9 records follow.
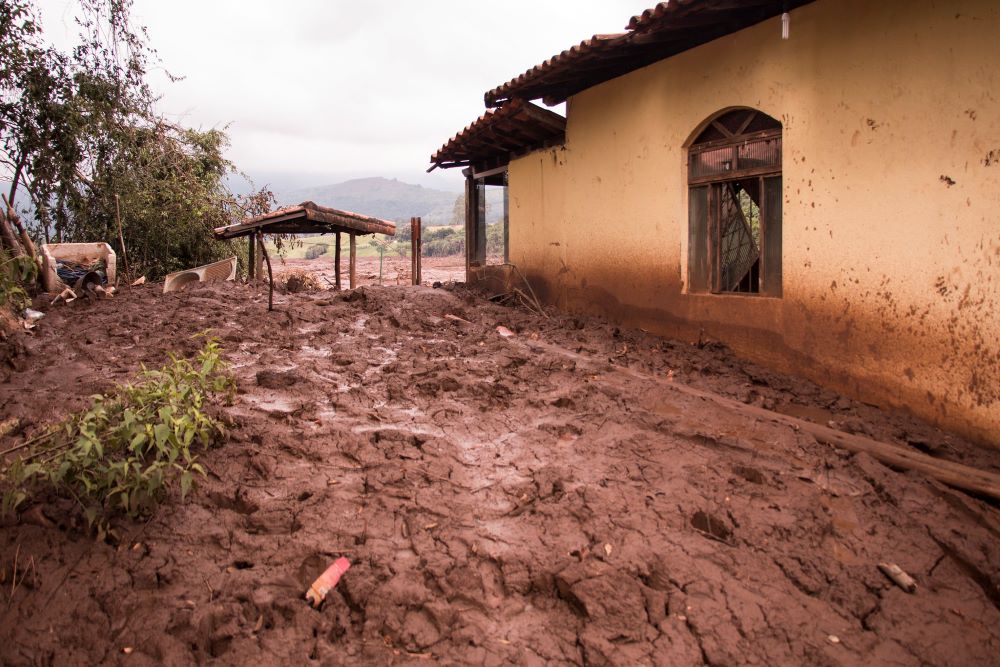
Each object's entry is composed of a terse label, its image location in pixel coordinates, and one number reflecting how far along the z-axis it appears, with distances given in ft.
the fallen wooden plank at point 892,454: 11.82
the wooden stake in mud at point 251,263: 40.52
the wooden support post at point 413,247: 38.55
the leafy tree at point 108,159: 35.47
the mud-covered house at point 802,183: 14.02
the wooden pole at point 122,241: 37.07
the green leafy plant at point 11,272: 11.21
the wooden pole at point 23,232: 28.42
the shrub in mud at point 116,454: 9.44
